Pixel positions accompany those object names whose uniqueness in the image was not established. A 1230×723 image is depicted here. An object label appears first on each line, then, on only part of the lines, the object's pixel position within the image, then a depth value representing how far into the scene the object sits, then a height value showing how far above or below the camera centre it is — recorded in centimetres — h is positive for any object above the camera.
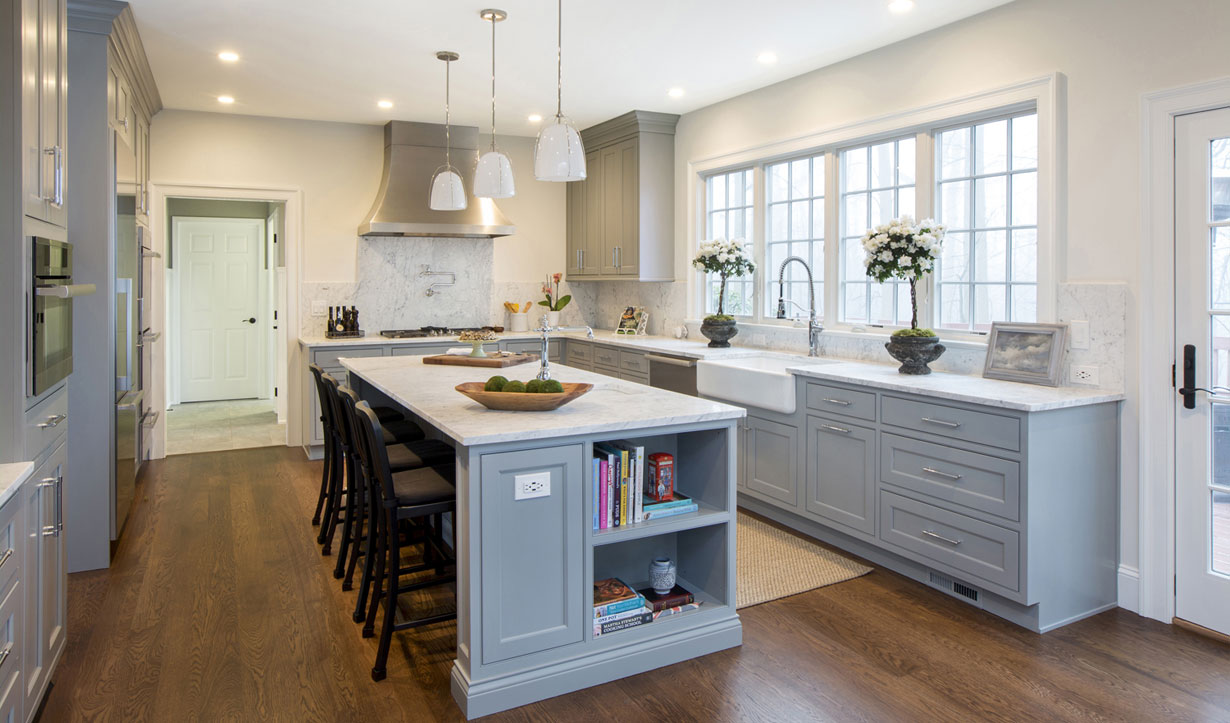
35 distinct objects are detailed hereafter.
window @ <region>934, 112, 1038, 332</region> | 376 +59
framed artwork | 339 -3
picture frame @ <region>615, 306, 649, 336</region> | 661 +18
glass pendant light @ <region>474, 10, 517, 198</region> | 367 +76
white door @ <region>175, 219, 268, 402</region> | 894 +40
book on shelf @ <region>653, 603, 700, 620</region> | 284 -94
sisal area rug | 348 -103
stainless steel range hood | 629 +115
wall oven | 234 +9
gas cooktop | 638 +9
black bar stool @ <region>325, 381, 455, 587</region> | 322 -47
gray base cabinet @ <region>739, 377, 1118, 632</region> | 302 -62
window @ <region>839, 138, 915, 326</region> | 446 +77
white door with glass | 295 -8
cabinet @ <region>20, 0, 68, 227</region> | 230 +73
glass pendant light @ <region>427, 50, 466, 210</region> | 411 +78
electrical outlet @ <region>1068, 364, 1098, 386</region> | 334 -12
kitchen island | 246 -67
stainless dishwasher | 506 -19
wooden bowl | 278 -20
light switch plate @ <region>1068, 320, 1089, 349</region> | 337 +5
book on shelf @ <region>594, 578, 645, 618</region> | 273 -87
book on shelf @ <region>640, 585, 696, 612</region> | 285 -91
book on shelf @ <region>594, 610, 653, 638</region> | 271 -95
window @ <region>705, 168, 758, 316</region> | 566 +91
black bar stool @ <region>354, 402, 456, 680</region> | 271 -55
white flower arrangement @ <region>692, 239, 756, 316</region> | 527 +56
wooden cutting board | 436 -9
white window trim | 348 +107
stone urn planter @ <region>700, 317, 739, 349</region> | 539 +9
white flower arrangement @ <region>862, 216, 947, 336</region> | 379 +46
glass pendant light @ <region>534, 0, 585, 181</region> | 312 +74
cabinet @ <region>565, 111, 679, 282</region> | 623 +117
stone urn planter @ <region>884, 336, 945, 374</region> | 379 -3
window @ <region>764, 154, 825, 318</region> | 503 +77
